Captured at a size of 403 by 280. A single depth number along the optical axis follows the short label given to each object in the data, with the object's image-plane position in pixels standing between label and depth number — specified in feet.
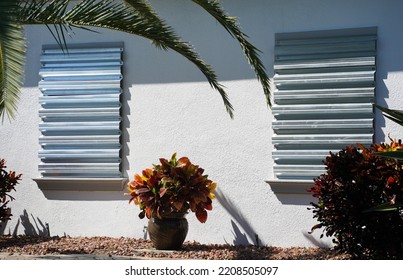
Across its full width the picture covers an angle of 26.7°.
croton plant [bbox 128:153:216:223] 33.14
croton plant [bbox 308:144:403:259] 28.22
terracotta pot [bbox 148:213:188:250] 33.55
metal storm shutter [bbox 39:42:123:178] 37.35
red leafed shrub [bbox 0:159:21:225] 37.19
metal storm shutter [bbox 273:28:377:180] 33.60
